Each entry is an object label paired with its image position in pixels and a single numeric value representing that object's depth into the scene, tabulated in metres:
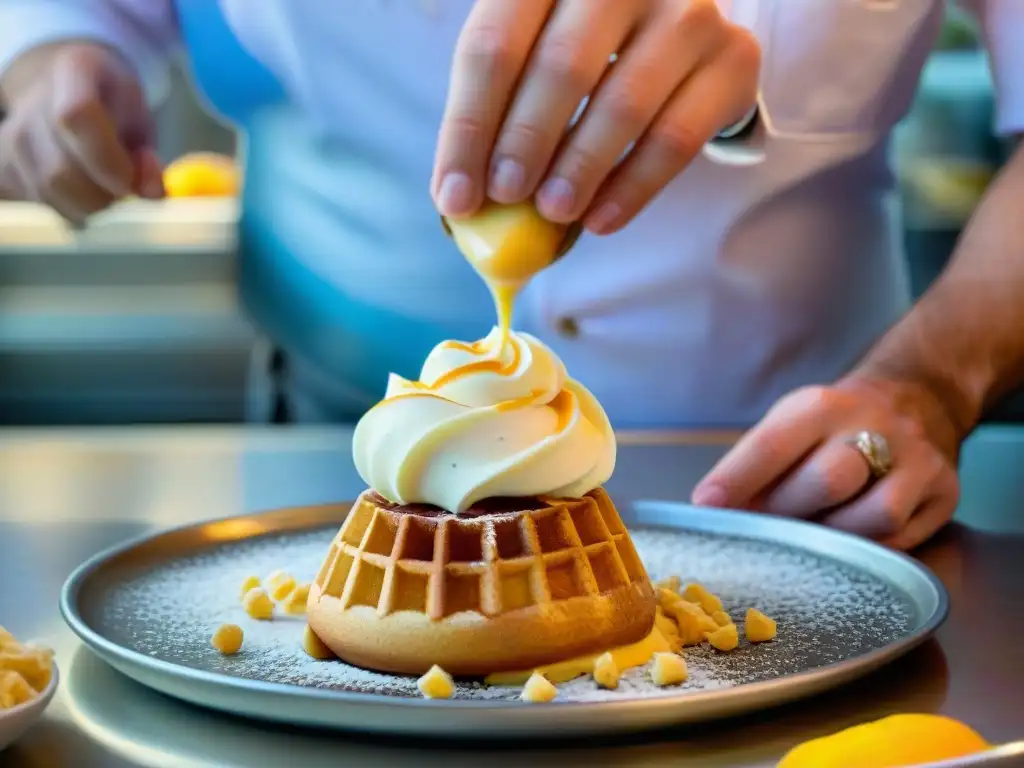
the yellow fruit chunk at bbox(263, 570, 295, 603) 0.47
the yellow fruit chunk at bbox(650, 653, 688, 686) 0.39
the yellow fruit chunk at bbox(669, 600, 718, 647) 0.43
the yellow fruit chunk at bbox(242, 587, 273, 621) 0.45
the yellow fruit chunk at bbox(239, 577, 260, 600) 0.47
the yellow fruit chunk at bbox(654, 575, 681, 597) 0.47
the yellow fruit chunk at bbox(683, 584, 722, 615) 0.45
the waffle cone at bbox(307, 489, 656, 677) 0.41
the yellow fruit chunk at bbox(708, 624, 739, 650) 0.41
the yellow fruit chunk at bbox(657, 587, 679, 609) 0.45
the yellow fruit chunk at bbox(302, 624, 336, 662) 0.43
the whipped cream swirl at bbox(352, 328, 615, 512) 0.44
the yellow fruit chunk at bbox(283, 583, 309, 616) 0.46
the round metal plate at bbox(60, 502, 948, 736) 0.34
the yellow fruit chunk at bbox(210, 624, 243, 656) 0.41
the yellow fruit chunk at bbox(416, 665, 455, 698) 0.38
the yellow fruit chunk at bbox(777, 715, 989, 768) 0.30
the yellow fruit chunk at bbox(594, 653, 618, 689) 0.39
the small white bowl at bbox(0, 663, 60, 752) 0.33
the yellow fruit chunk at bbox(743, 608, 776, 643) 0.42
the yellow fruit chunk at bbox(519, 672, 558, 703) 0.37
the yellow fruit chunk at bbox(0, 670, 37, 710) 0.34
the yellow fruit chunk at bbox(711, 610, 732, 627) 0.43
